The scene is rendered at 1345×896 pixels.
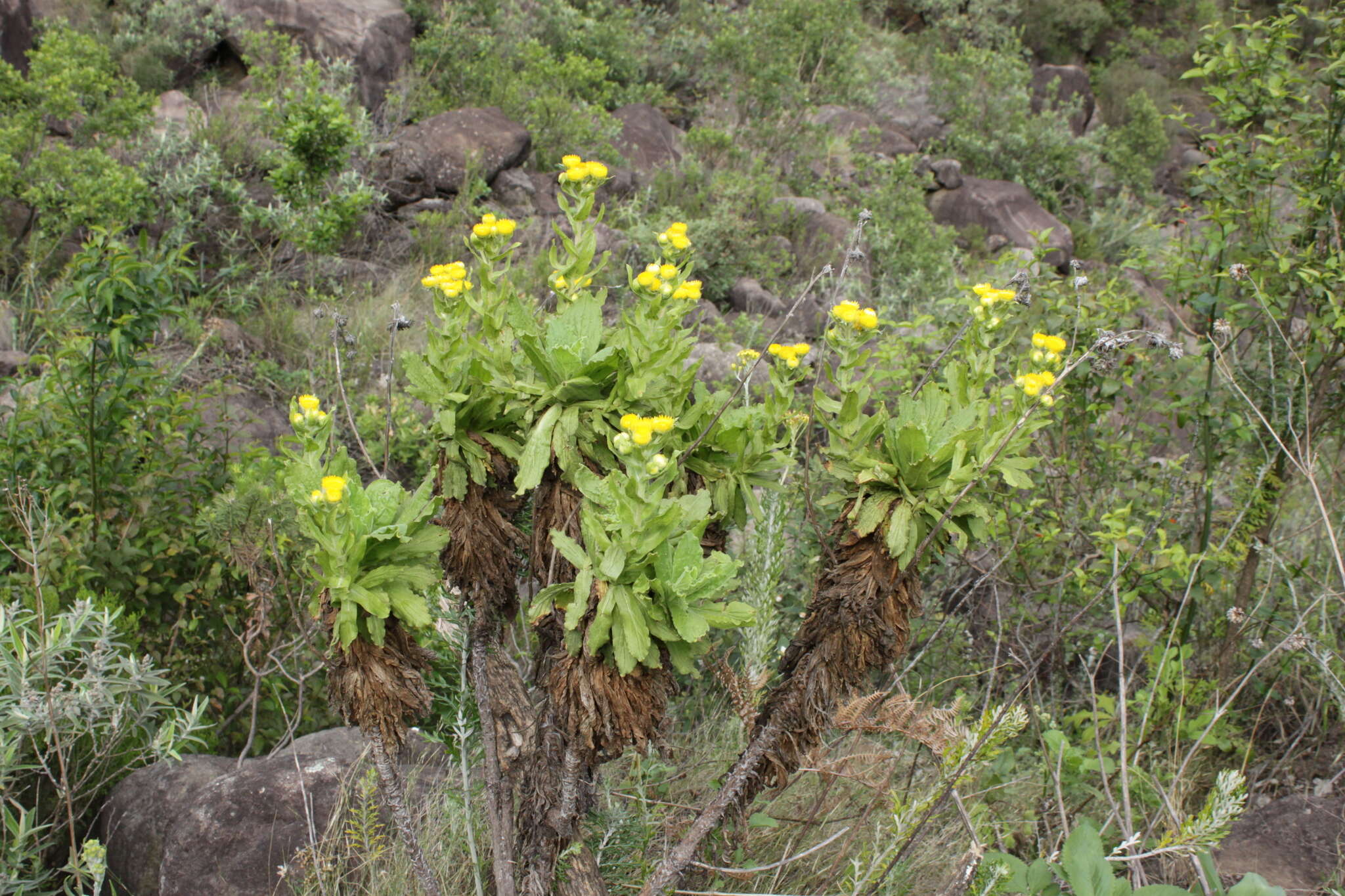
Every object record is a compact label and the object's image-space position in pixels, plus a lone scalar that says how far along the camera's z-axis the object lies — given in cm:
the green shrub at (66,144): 556
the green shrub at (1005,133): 1336
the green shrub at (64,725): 223
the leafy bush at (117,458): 295
